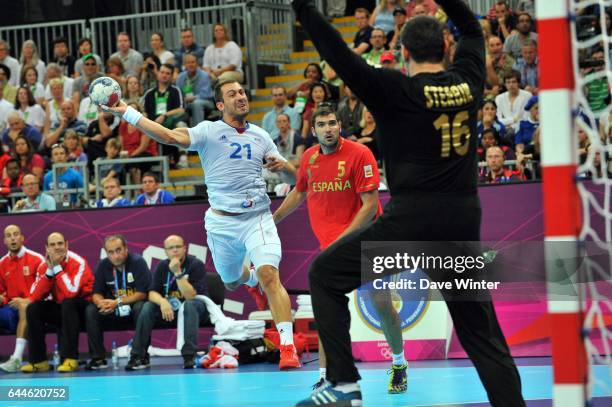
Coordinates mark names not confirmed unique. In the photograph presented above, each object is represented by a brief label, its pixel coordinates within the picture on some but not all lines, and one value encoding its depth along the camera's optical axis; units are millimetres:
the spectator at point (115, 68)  21703
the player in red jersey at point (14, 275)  16016
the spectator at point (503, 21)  18828
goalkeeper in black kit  6590
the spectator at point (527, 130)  16052
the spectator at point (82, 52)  22469
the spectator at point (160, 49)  21484
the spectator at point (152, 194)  16734
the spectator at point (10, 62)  23258
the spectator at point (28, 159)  19484
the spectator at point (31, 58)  22953
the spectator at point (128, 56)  22000
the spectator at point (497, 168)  15008
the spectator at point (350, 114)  17219
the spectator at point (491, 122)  16312
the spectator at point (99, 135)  19703
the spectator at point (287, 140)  17706
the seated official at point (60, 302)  15180
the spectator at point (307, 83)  18828
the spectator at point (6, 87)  22500
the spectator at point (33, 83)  22341
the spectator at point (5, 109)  21938
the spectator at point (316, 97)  18203
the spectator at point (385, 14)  20172
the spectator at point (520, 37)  18047
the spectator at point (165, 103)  19250
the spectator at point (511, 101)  16734
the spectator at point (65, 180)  18328
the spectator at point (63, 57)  23078
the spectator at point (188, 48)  21453
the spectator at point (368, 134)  16719
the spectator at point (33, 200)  17531
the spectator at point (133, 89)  20562
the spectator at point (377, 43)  18802
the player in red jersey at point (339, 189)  10250
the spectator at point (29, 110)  21766
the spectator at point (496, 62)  18047
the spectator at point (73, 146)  19203
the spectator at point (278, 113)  18812
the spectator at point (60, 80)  22141
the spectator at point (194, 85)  19984
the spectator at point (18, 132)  20938
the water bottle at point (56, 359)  15352
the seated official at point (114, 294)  15125
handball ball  9508
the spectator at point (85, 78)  21659
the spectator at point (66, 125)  20766
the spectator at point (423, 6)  18922
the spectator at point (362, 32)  19328
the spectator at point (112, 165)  18672
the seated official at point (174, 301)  14734
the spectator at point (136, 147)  18672
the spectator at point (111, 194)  17172
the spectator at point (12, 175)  18906
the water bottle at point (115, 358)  15448
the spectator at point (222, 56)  20828
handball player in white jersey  11070
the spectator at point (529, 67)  17391
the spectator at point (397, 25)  18875
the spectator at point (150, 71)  21094
